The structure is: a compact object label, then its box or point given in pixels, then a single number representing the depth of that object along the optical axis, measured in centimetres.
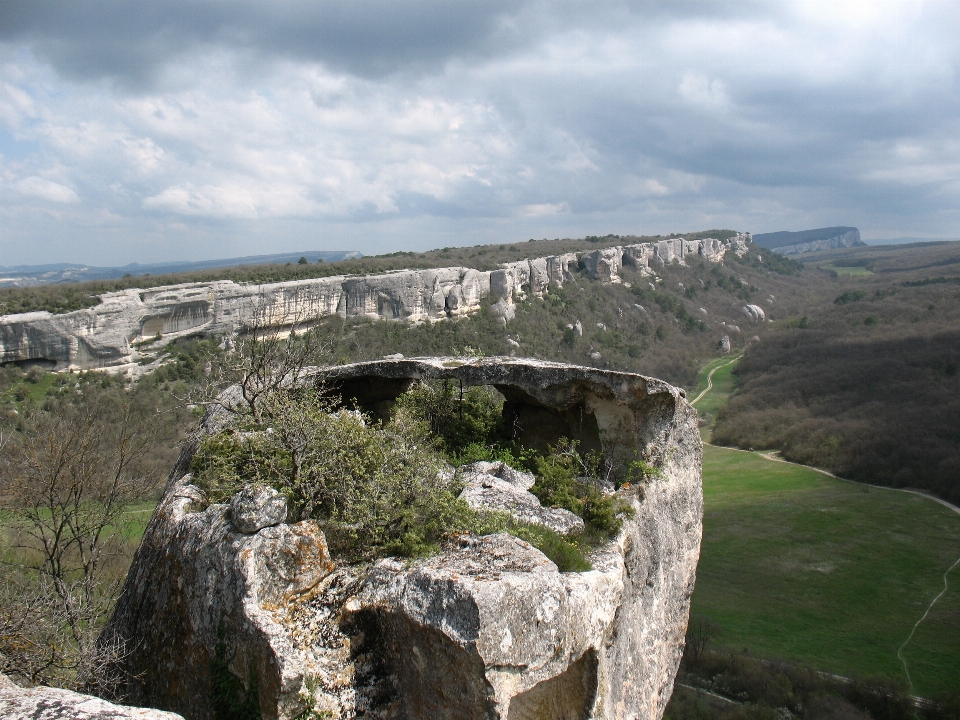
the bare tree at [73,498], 880
